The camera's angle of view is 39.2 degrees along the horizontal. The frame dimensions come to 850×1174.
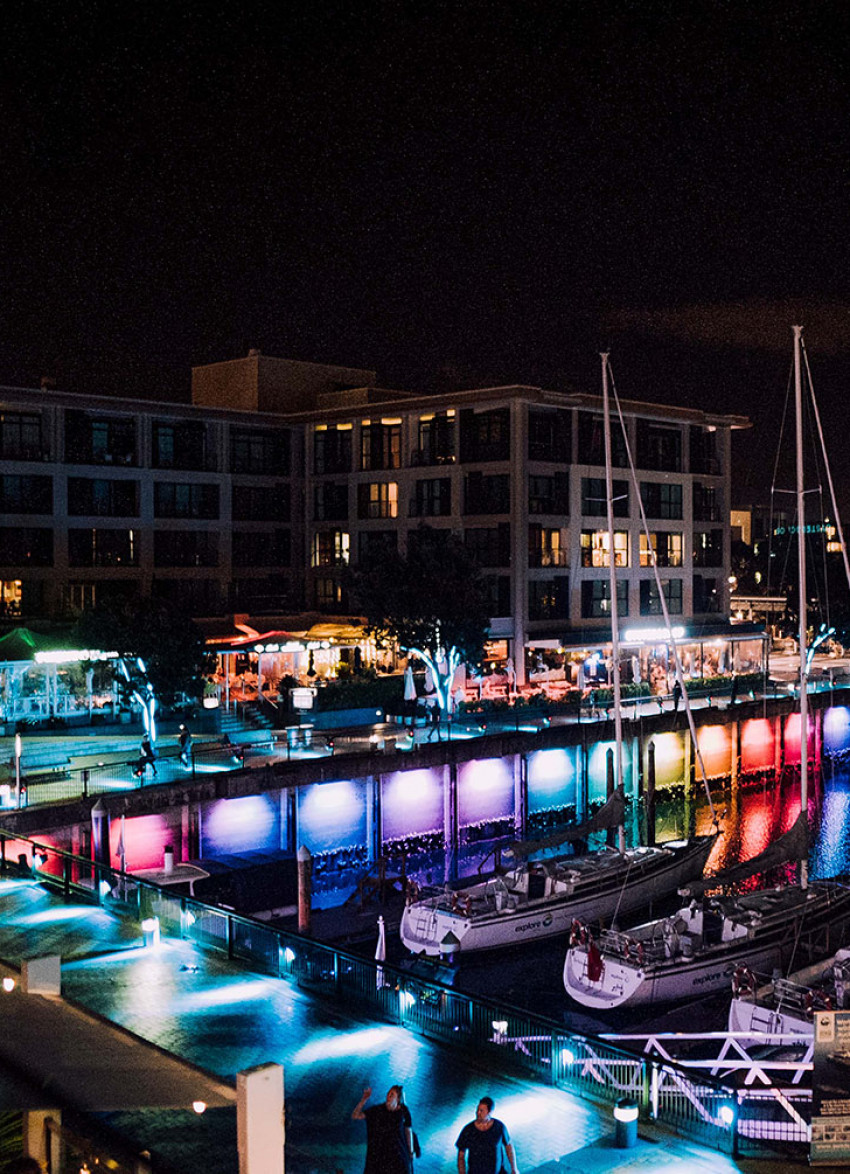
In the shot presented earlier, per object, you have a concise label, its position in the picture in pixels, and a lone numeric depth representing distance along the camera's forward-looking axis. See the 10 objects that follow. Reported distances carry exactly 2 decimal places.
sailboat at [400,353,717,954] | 32.16
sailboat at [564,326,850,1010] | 28.42
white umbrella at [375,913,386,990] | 28.55
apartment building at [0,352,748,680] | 62.91
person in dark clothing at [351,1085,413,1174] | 11.60
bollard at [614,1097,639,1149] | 13.54
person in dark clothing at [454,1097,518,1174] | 11.77
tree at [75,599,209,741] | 41.84
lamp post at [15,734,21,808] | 33.67
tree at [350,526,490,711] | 52.09
